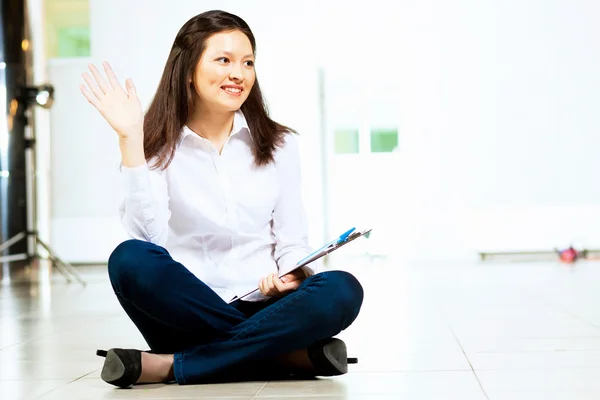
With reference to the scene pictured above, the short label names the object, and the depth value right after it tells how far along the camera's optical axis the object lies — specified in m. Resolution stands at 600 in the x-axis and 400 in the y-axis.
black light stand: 8.13
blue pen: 2.58
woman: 2.71
